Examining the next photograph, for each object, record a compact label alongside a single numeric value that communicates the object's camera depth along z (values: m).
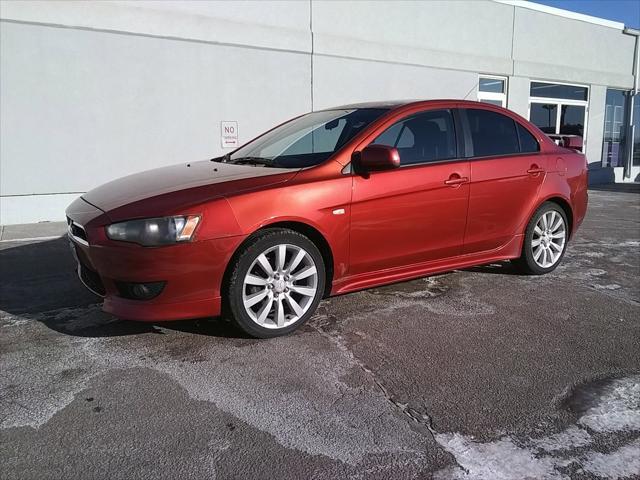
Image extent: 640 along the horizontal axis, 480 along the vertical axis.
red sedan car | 3.30
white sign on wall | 9.34
